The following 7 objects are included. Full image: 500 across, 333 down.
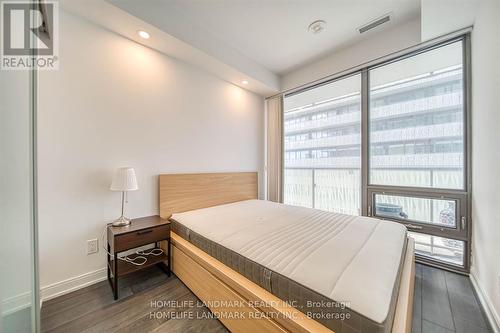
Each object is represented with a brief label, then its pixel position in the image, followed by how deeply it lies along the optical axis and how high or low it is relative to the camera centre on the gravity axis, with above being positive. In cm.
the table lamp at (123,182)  173 -16
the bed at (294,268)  88 -62
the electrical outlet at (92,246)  179 -79
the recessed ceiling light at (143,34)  194 +138
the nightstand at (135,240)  160 -70
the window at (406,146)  203 +24
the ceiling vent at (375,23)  210 +167
